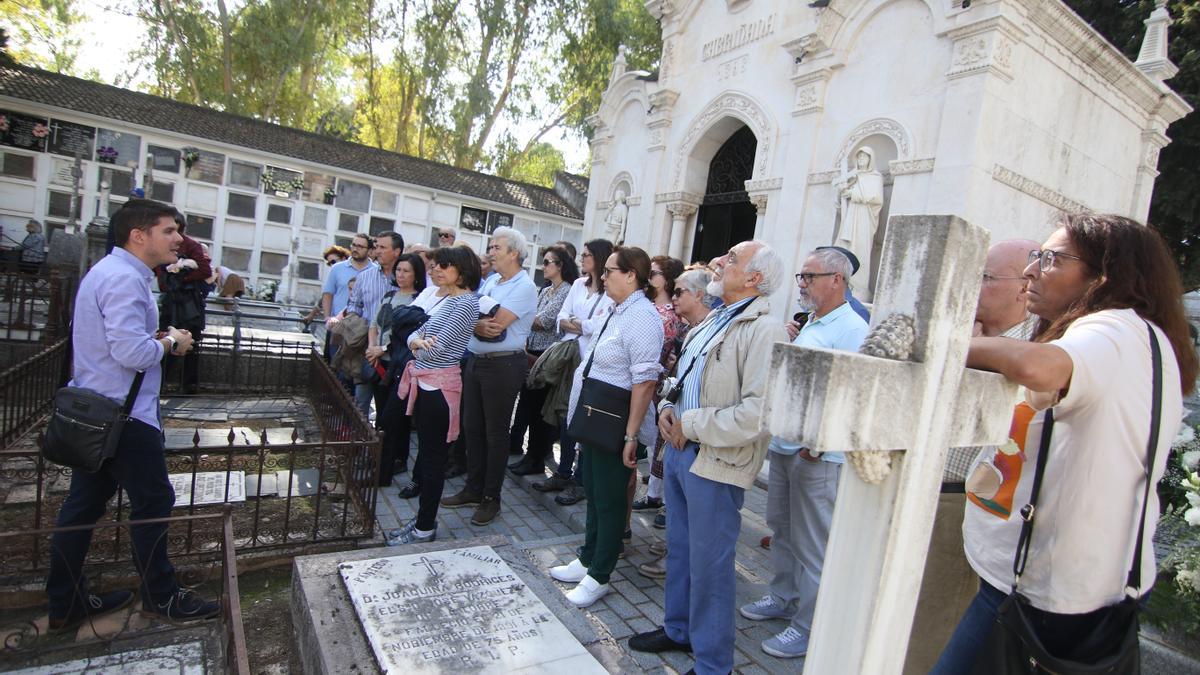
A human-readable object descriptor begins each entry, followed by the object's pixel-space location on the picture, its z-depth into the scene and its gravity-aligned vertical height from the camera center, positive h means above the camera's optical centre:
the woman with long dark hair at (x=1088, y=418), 1.34 -0.10
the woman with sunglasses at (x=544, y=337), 5.47 -0.36
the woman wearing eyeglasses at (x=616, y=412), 3.26 -0.49
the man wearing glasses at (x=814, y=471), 3.01 -0.67
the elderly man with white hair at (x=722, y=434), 2.54 -0.46
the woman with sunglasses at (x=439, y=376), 3.90 -0.59
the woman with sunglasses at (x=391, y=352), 4.76 -0.58
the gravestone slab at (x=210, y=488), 4.06 -1.58
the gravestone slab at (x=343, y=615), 2.46 -1.45
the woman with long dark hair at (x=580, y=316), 4.78 -0.11
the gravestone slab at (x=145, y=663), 2.54 -1.73
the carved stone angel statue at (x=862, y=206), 7.07 +1.52
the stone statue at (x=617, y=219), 11.73 +1.62
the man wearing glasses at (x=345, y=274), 6.61 -0.04
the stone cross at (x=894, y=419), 1.12 -0.14
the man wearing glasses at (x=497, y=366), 4.25 -0.51
